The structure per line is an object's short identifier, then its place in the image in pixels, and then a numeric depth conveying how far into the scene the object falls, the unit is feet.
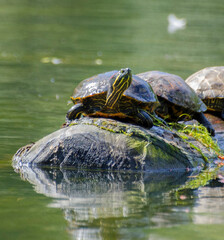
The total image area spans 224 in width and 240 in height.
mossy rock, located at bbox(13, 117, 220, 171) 32.76
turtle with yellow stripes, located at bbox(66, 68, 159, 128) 34.12
